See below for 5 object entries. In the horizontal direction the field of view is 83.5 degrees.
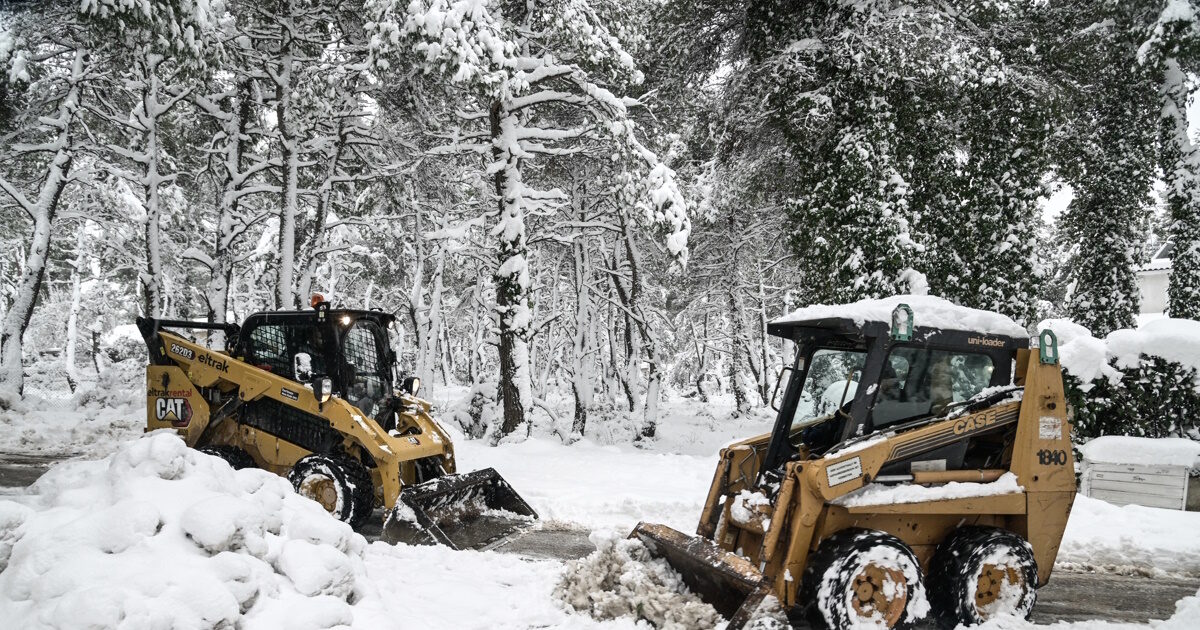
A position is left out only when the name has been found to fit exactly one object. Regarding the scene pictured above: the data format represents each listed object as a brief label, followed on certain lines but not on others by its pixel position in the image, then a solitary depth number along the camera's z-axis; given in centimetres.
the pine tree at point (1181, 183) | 1257
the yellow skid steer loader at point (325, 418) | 672
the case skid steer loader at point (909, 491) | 431
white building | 2967
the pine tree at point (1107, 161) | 1227
